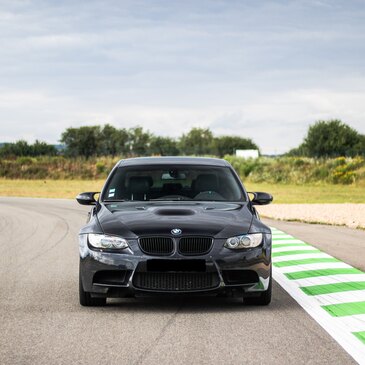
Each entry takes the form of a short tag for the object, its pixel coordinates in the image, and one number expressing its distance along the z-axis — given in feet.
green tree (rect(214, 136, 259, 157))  448.24
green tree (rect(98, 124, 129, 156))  388.94
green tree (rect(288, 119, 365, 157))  327.06
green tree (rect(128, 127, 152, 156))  385.91
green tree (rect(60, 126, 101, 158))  397.19
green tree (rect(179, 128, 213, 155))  457.27
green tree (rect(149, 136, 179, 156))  365.77
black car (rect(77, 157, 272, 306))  25.86
